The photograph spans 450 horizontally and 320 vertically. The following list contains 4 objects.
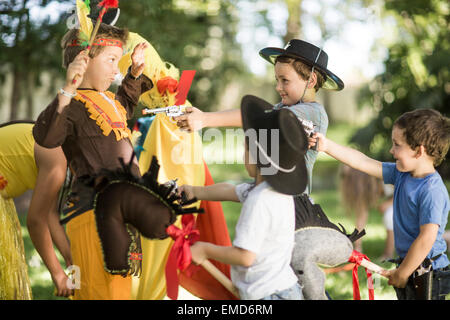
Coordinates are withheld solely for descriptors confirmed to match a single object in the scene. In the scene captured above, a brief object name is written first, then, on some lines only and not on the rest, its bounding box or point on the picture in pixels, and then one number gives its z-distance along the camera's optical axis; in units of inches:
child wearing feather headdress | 182.5
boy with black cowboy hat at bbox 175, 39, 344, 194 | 212.2
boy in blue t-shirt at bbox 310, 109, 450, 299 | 205.9
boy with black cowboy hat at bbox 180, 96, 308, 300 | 167.9
